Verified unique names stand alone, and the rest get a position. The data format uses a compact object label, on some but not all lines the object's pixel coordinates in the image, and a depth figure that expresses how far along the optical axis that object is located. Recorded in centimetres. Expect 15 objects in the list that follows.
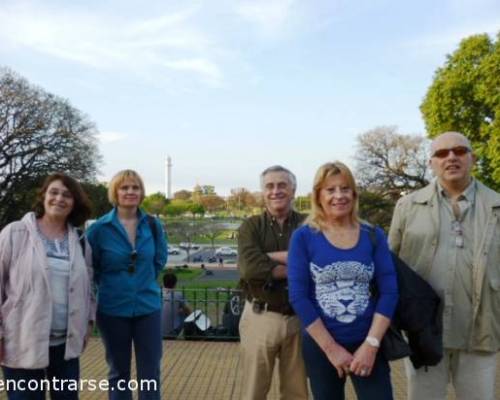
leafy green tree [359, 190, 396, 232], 3466
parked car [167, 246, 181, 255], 5407
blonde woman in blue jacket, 362
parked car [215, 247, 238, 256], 5032
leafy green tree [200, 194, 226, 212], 11600
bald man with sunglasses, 301
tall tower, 13321
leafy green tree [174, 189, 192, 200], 13425
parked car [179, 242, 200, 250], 6026
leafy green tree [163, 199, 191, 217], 9919
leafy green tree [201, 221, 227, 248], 5646
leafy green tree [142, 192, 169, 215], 8700
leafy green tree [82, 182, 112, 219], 3688
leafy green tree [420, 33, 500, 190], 2394
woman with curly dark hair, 311
